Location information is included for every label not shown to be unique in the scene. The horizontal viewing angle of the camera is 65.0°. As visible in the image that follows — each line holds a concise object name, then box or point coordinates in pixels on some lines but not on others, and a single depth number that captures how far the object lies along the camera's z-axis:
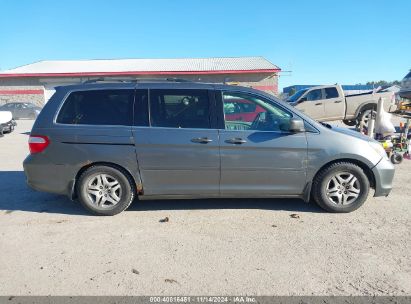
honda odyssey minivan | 4.23
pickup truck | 13.02
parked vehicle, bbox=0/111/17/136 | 13.11
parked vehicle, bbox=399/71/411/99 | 11.68
